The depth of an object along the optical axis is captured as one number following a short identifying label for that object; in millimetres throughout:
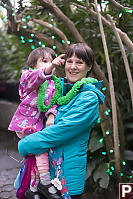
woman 1453
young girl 1514
